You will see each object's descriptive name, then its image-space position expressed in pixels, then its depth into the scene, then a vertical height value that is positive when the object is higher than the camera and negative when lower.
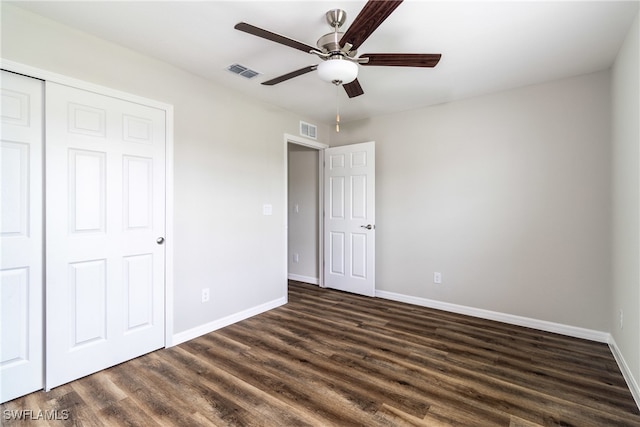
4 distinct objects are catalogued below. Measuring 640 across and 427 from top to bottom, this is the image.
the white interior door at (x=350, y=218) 4.01 -0.06
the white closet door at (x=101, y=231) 2.04 -0.13
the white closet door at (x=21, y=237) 1.86 -0.15
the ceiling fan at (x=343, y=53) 1.66 +1.01
